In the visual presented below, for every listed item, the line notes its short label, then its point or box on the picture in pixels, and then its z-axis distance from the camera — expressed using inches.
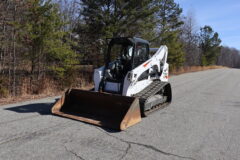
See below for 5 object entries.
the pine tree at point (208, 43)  1701.5
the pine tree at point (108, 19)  466.6
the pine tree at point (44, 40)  321.4
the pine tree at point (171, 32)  681.0
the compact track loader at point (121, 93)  186.7
